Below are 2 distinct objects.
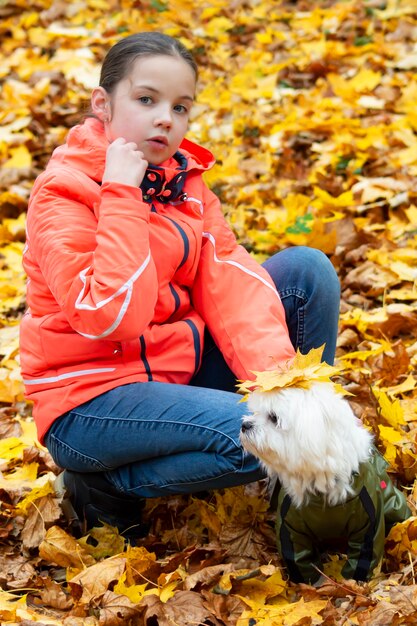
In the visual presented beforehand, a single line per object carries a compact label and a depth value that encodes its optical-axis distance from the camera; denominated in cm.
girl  469
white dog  434
